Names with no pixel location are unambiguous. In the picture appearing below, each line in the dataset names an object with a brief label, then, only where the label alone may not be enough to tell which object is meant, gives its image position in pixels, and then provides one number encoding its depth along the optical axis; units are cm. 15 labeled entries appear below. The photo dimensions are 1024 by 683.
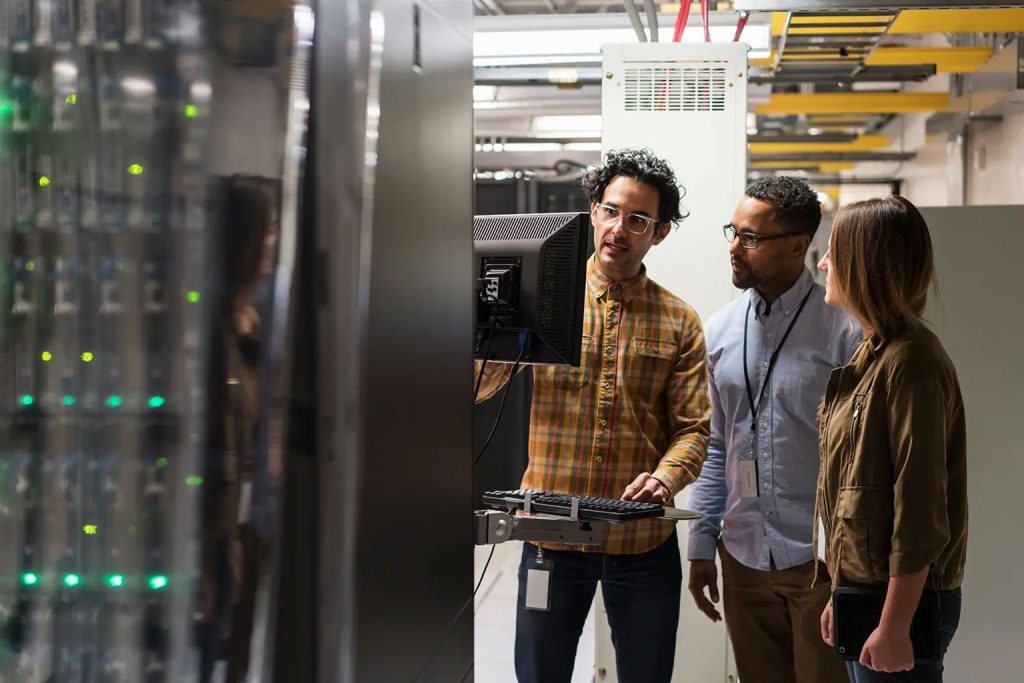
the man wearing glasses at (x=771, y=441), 229
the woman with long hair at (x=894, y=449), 164
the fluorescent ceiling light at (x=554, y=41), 343
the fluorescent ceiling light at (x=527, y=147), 748
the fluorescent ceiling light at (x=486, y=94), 708
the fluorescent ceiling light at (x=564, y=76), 381
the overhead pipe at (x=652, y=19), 319
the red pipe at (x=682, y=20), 324
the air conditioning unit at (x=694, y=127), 318
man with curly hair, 212
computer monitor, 190
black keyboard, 166
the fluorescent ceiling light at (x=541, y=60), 353
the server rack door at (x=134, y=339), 72
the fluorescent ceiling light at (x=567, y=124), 779
